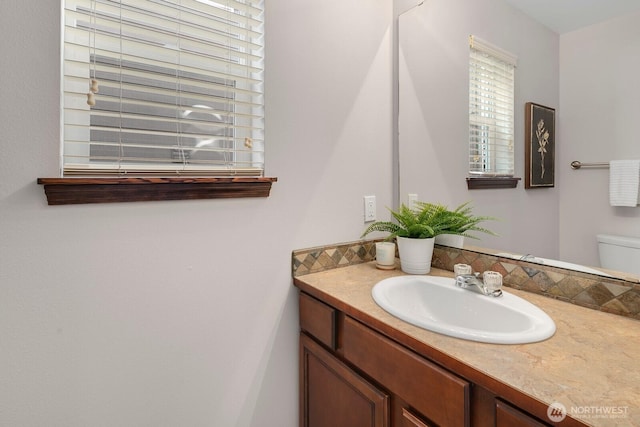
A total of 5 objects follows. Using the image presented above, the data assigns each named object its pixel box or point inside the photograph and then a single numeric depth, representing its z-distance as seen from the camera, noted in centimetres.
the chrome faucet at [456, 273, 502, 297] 108
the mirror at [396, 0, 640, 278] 96
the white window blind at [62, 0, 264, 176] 97
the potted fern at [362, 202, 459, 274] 137
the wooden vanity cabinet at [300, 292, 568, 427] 71
